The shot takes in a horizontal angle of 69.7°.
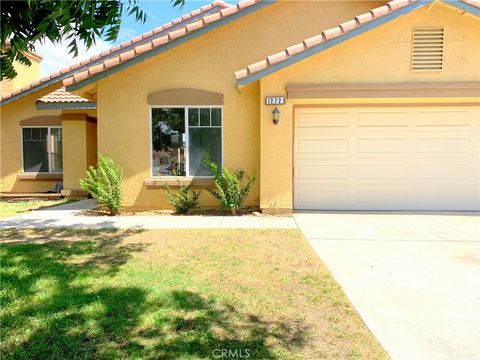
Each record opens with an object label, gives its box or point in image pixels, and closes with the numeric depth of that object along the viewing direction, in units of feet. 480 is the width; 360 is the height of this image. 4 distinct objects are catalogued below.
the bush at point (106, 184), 28.58
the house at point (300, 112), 27.50
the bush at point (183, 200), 29.40
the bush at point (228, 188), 28.27
